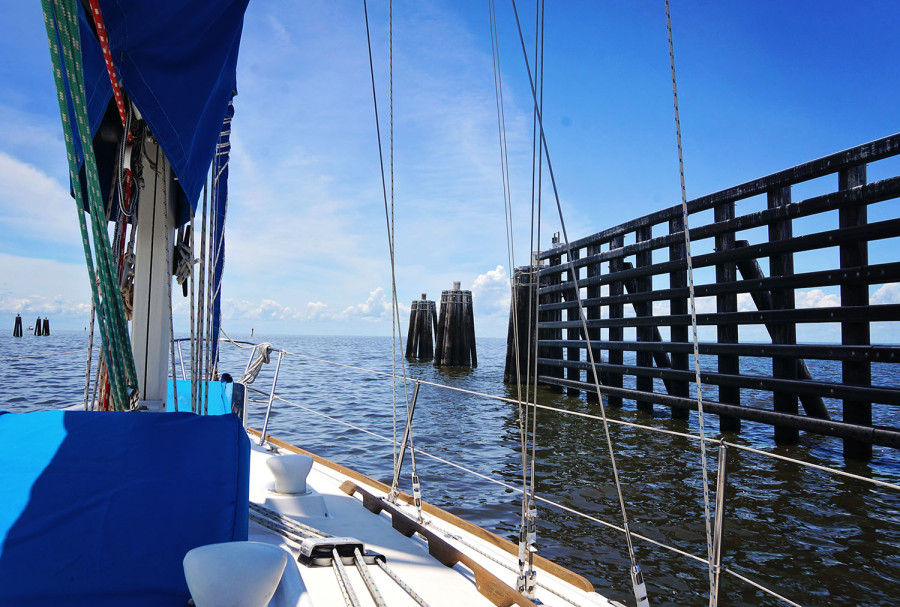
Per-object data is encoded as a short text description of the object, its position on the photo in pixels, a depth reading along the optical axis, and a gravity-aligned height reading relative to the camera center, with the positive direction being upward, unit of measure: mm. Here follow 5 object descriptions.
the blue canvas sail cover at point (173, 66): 2098 +1041
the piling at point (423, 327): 26141 -171
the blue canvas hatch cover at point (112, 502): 1617 -549
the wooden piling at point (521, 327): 14453 -129
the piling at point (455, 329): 22281 -240
